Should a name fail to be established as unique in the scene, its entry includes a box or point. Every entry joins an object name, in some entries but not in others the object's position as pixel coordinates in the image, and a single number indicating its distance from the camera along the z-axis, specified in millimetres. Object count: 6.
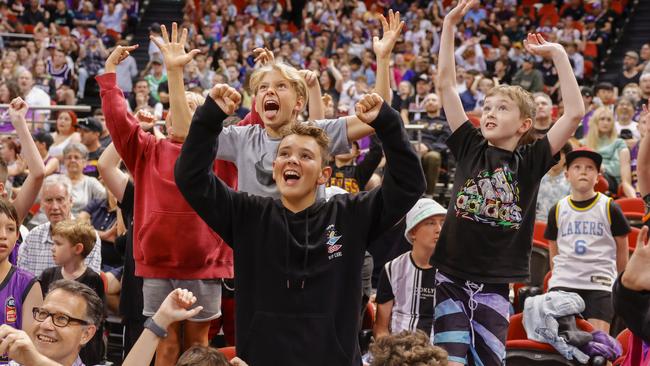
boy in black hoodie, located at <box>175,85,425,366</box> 5436
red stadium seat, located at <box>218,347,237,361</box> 7111
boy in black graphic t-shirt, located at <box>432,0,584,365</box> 6991
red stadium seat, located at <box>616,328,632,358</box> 8457
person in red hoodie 7447
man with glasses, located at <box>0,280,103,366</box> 5745
